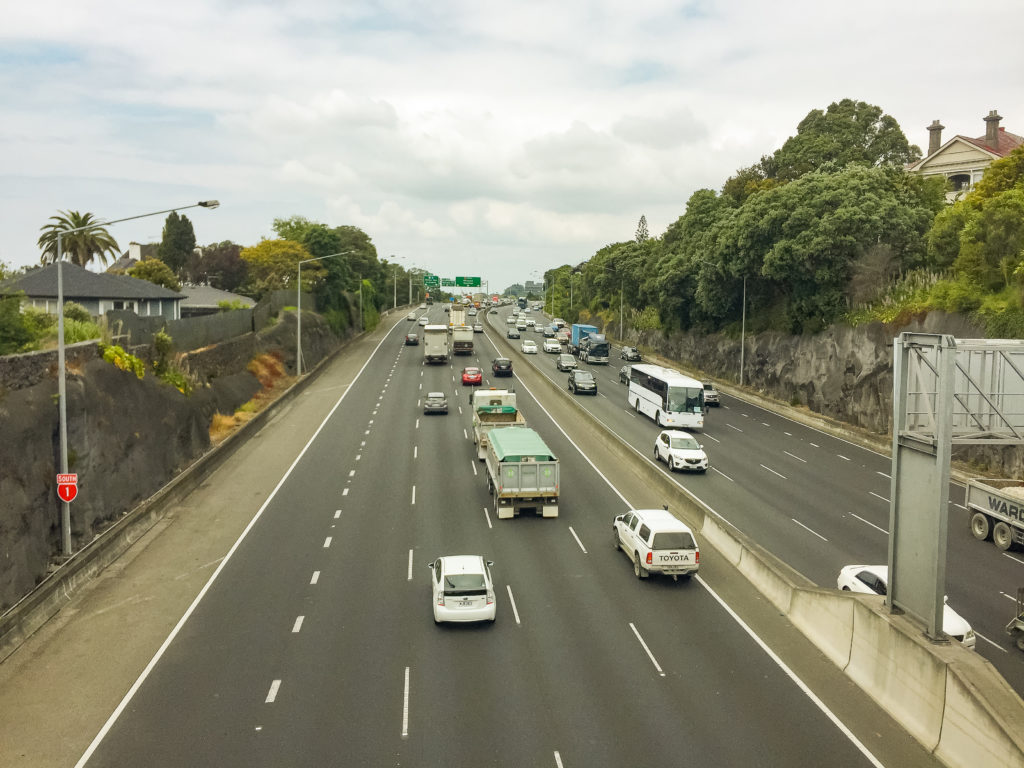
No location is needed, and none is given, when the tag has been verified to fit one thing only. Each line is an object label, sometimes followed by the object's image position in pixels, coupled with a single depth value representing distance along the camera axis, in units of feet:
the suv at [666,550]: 80.28
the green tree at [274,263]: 289.33
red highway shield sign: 77.02
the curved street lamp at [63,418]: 78.23
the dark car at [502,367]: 242.99
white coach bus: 165.27
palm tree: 264.93
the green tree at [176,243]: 374.84
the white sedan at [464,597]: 68.85
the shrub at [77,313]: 123.44
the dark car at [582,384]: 212.84
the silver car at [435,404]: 177.27
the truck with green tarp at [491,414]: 135.74
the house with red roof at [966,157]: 275.80
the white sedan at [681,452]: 131.03
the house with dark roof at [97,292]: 163.12
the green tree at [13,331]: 91.25
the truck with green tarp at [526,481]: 102.83
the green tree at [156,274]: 292.20
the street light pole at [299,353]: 210.59
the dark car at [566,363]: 264.93
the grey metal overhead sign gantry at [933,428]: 52.95
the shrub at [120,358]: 110.11
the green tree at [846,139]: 281.74
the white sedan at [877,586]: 62.64
